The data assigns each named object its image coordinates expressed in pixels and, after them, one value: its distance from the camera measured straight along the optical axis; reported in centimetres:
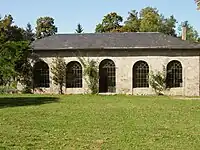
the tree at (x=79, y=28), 10699
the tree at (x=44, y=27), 8906
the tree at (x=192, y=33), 8994
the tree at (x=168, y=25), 8581
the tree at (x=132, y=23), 7148
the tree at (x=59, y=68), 3484
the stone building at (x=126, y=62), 3331
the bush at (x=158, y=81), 3350
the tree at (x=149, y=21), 7272
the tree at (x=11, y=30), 6771
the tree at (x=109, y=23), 7544
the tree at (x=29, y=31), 10450
